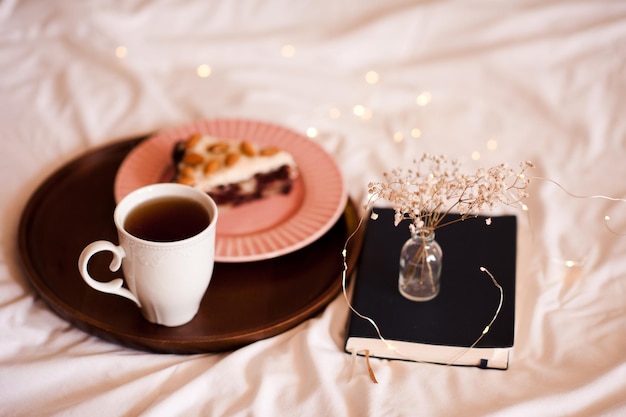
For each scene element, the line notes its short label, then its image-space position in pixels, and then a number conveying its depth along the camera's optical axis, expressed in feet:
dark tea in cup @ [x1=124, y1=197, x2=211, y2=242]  3.11
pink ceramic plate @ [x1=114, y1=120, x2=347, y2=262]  3.70
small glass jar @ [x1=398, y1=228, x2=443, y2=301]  3.41
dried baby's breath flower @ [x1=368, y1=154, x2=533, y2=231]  2.97
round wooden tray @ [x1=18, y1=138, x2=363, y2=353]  3.31
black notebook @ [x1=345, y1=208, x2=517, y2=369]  3.26
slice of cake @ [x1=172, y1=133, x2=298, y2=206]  3.99
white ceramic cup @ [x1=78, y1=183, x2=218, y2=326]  2.95
